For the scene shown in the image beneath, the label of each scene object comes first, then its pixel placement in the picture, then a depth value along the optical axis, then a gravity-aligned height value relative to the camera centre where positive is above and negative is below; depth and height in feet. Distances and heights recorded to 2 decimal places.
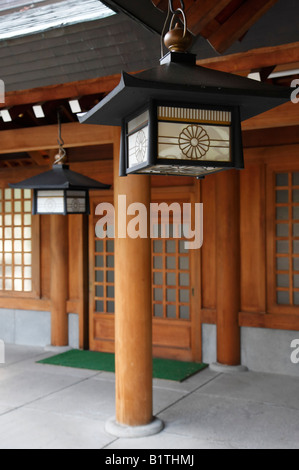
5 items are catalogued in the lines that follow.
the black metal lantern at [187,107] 7.06 +1.96
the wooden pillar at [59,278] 27.09 -1.86
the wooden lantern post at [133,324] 15.37 -2.48
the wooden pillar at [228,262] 22.79 -0.89
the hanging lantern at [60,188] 17.62 +1.94
